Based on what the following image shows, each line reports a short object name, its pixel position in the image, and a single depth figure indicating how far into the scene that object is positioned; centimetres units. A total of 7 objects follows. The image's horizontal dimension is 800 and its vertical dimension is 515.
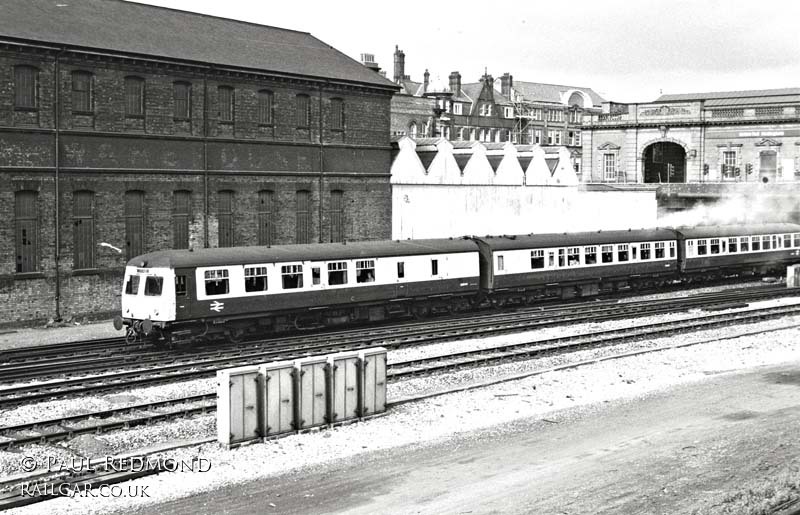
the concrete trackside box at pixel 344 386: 1809
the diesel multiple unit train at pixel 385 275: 2572
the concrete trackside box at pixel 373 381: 1862
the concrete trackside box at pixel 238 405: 1633
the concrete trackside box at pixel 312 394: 1753
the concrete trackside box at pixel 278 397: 1697
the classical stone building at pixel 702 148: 6175
